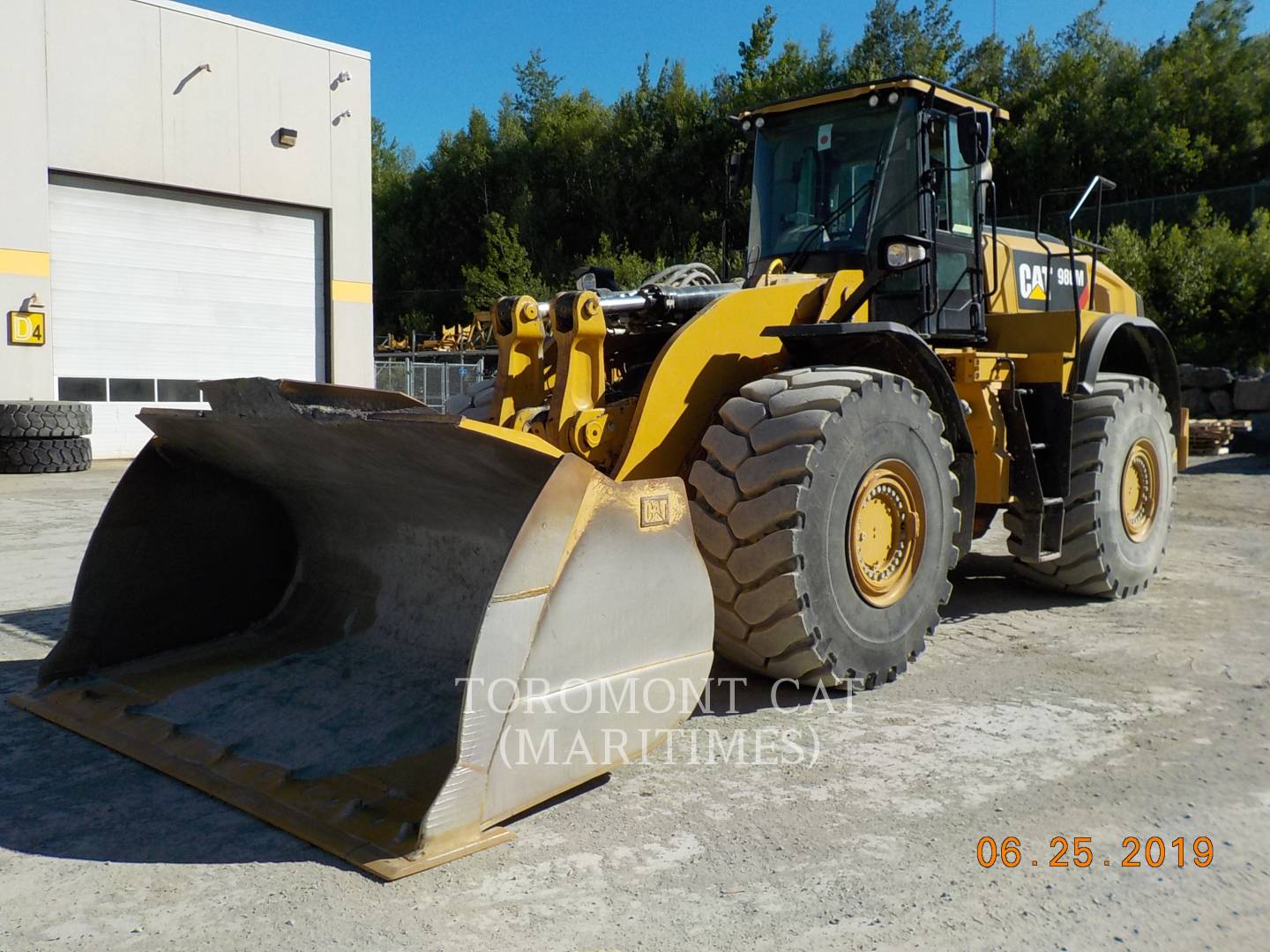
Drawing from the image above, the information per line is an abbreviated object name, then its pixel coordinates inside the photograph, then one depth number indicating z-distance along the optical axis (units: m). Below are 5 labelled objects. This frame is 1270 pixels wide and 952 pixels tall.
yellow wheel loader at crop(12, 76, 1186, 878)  3.32
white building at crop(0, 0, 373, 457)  15.87
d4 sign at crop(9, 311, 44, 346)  15.66
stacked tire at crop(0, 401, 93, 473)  14.32
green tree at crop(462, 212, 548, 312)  43.66
